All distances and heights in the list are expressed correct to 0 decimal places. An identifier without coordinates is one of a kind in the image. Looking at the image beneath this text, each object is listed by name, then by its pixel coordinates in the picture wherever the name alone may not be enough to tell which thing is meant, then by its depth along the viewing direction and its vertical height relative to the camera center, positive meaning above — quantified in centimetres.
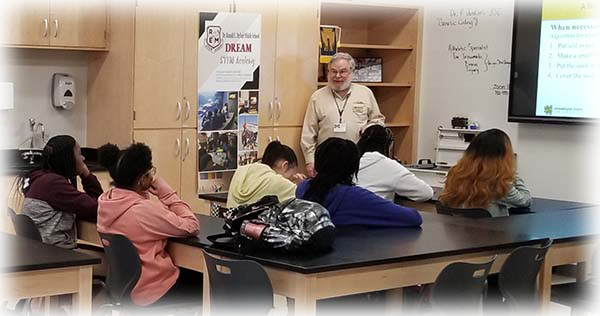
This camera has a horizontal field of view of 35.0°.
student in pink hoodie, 392 -61
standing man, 717 -21
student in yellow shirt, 473 -48
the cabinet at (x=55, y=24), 612 +34
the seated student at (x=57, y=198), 441 -56
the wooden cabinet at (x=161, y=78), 647 +1
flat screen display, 654 +22
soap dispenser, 665 -10
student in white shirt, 498 -48
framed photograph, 798 +14
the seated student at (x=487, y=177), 489 -45
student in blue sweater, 394 -46
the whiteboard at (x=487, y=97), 671 -6
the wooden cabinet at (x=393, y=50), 794 +31
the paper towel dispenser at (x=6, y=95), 634 -14
